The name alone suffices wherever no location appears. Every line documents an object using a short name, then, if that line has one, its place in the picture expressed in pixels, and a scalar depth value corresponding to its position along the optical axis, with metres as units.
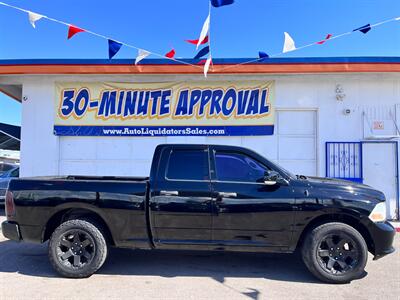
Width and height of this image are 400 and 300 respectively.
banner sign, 10.10
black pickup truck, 4.87
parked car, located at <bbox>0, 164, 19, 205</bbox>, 11.48
